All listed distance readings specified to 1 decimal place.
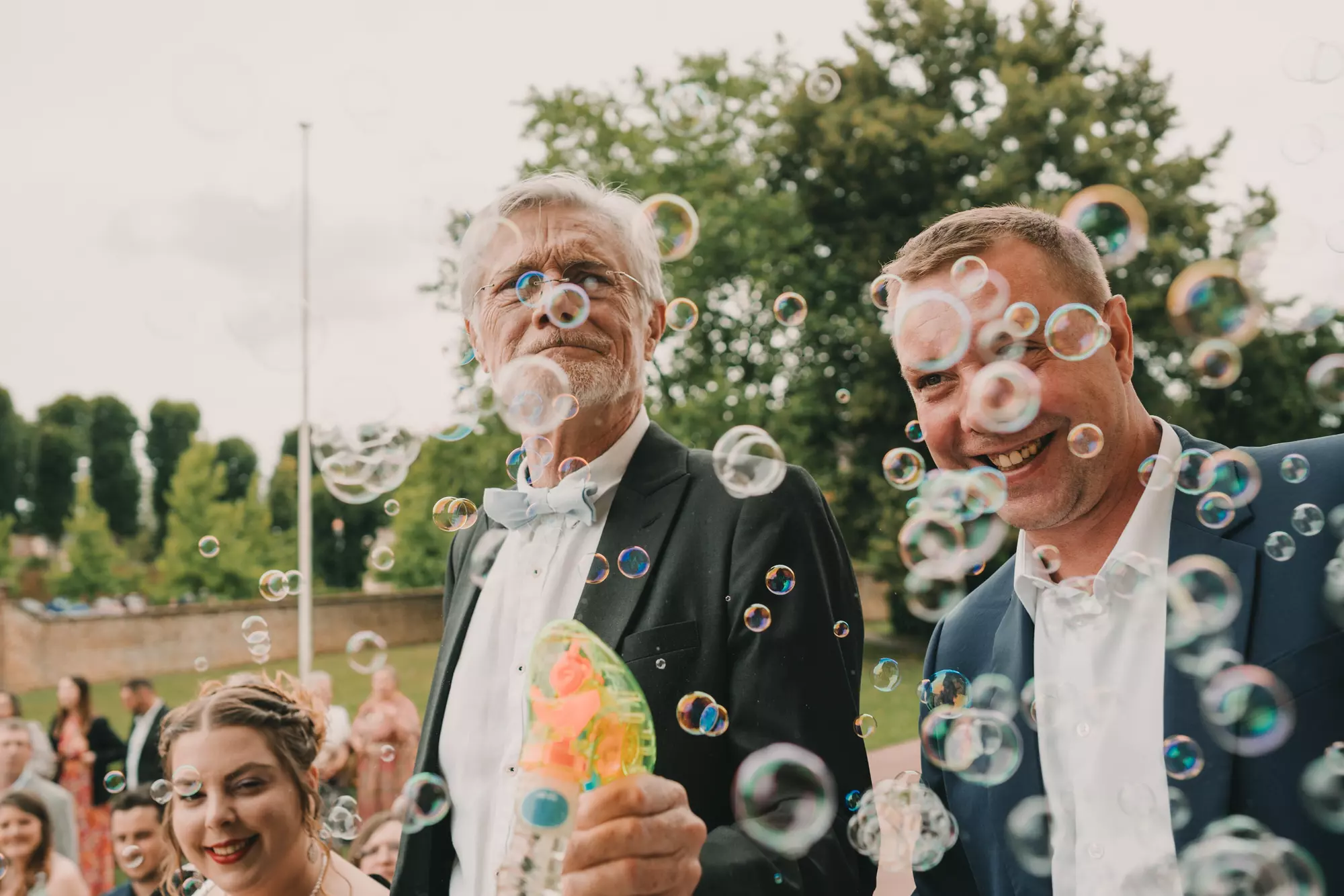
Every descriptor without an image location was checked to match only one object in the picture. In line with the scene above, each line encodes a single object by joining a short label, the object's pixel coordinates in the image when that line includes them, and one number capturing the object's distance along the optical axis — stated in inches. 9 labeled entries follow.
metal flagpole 507.2
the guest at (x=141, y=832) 185.6
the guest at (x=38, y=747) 255.0
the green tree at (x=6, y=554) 1441.9
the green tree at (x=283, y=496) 1565.0
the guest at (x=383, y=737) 167.0
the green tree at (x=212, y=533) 1385.3
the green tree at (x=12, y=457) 1672.0
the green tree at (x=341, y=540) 1332.4
